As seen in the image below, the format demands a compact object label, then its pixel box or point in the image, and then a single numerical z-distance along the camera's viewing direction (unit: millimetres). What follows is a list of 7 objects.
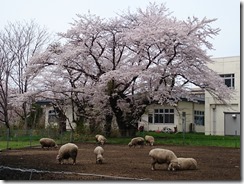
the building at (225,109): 23266
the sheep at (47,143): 13430
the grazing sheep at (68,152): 8781
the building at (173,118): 26344
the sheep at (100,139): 15224
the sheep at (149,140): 14555
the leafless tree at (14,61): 23641
